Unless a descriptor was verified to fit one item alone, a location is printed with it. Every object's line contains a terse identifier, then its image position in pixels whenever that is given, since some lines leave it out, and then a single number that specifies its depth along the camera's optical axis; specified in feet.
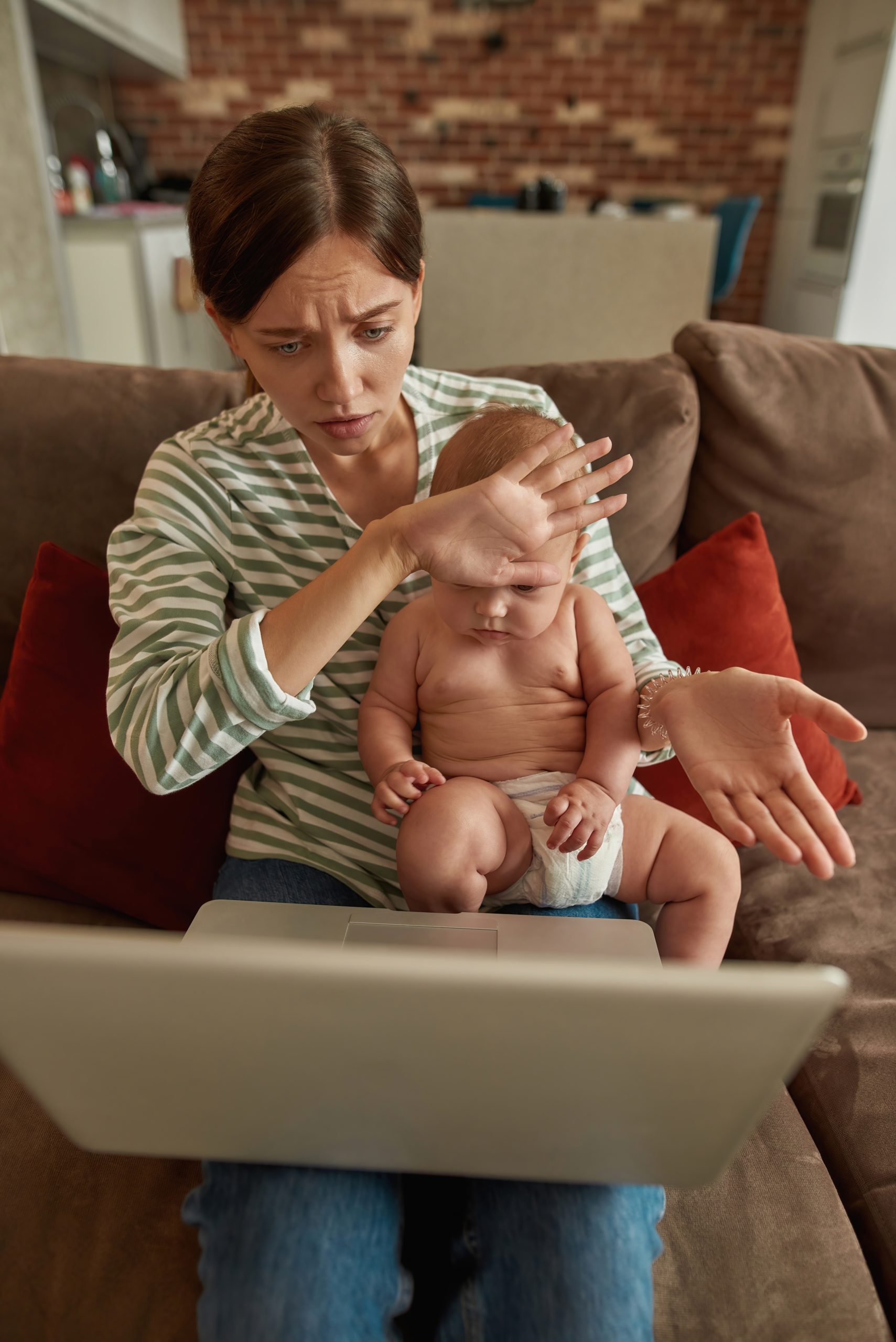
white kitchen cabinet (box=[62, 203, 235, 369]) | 11.42
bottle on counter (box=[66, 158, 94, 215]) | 12.07
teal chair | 15.30
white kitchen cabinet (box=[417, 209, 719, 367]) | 13.14
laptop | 1.54
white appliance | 14.56
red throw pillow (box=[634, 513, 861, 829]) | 4.27
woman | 2.34
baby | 2.92
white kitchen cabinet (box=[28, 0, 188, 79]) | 11.13
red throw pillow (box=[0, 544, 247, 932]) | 3.71
